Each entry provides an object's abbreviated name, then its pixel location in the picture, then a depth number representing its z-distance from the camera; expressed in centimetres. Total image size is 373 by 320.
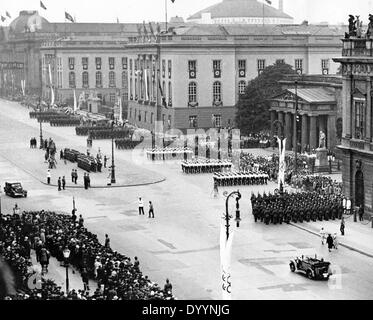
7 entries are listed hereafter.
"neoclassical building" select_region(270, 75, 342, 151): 8506
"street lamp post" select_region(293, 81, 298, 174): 7107
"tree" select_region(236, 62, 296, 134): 10006
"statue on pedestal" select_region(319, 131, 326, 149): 8009
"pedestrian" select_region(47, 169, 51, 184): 7035
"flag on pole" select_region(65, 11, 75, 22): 12368
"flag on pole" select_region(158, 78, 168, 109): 11523
